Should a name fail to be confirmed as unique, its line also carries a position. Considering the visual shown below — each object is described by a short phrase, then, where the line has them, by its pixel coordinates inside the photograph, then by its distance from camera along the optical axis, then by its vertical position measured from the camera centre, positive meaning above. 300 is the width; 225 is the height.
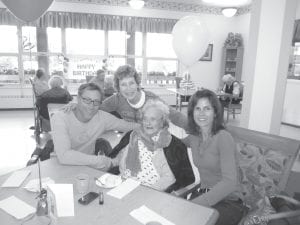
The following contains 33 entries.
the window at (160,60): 7.59 +0.12
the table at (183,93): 5.54 -0.58
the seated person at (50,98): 3.68 -0.51
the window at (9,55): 6.50 +0.10
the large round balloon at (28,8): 1.84 +0.37
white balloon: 2.82 +0.28
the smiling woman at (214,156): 1.53 -0.54
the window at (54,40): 6.80 +0.53
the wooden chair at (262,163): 1.54 -0.57
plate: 1.41 -0.63
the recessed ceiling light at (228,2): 6.35 +1.56
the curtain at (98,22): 6.43 +1.02
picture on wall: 7.80 +0.31
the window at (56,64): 6.90 -0.08
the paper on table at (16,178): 1.38 -0.63
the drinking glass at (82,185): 1.33 -0.60
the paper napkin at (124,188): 1.34 -0.64
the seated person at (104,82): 4.69 -0.36
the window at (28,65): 6.75 -0.12
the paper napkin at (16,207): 1.15 -0.65
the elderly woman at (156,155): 1.71 -0.59
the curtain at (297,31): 5.83 +0.80
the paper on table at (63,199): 1.15 -0.59
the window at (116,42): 7.27 +0.55
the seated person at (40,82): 4.84 -0.41
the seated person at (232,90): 5.65 -0.50
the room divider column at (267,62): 2.35 +0.05
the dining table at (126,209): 1.13 -0.65
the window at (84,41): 6.99 +0.53
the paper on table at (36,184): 1.33 -0.63
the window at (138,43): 7.39 +0.55
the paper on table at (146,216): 1.14 -0.65
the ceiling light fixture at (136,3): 5.46 +1.22
